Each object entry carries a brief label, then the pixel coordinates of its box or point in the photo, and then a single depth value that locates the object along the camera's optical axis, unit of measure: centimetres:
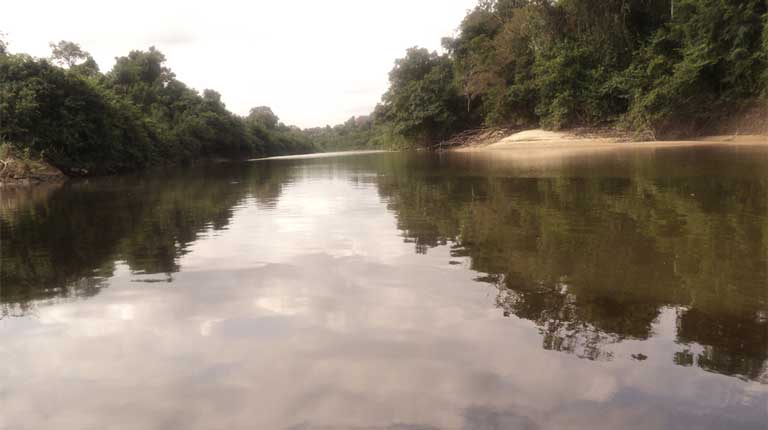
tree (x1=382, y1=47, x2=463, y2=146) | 5203
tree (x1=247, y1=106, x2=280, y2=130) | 13425
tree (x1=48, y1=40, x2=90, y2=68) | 5059
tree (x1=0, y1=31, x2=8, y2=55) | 3221
